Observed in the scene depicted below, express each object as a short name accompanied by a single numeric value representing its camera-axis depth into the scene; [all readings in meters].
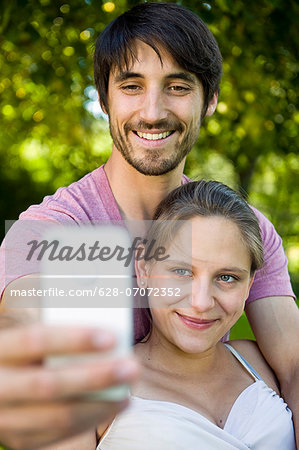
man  1.96
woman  1.56
